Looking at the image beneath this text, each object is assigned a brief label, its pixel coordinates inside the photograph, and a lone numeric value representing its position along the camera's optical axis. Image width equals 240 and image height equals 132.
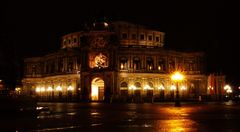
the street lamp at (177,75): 48.91
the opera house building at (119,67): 74.38
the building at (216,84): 90.69
